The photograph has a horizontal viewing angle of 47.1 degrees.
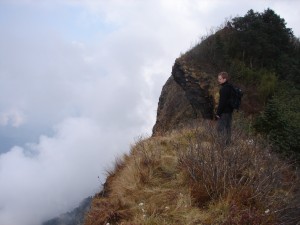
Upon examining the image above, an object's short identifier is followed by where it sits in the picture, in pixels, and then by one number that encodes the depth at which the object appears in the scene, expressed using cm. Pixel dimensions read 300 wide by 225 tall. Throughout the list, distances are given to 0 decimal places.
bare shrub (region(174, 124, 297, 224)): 474
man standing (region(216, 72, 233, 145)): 762
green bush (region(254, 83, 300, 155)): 939
